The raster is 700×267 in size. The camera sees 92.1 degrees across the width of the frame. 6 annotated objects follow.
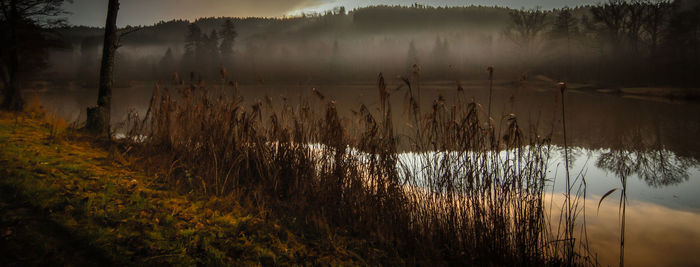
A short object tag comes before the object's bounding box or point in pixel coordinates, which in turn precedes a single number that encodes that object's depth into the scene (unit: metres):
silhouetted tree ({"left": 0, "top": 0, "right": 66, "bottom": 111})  9.20
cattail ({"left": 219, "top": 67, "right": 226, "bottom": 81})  4.84
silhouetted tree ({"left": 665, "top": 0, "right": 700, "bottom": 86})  37.00
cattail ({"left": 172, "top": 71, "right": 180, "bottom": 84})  5.60
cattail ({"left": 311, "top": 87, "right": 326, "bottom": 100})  3.96
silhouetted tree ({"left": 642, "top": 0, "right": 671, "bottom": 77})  40.53
